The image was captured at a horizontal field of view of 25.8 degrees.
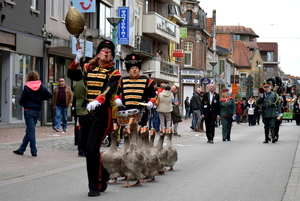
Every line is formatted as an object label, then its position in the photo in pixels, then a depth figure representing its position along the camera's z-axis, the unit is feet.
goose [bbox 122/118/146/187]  29.89
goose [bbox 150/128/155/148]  32.65
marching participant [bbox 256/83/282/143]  66.59
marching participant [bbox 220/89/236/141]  70.28
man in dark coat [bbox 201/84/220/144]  66.95
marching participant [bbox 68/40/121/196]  27.32
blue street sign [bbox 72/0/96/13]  94.44
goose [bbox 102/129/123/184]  29.66
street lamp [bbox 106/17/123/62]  74.99
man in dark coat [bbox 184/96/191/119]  163.41
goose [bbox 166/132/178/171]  35.47
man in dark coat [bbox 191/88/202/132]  92.58
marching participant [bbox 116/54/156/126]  35.22
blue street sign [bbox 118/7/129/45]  121.15
